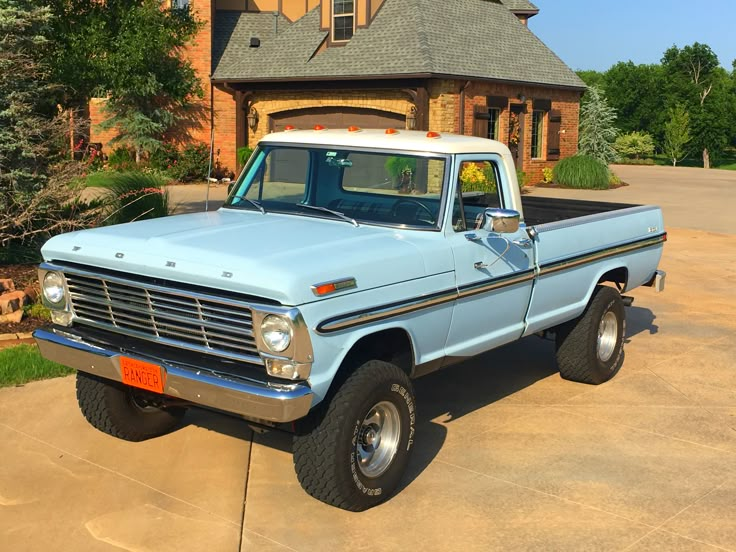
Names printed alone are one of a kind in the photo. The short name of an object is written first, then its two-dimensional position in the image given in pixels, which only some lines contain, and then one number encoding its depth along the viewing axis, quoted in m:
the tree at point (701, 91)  59.91
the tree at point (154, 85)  21.26
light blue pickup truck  4.59
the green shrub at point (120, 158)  26.16
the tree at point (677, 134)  57.41
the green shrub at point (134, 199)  10.74
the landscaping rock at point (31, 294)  8.88
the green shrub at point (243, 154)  25.98
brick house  24.16
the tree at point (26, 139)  9.52
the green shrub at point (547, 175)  28.89
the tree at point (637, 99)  68.56
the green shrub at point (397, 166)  5.92
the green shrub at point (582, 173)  27.56
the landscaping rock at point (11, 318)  8.34
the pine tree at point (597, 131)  34.62
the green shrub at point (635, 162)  48.21
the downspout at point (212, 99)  27.49
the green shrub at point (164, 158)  26.39
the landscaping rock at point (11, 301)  8.41
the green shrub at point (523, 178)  25.44
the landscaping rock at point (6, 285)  8.84
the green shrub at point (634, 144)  54.22
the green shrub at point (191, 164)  26.45
